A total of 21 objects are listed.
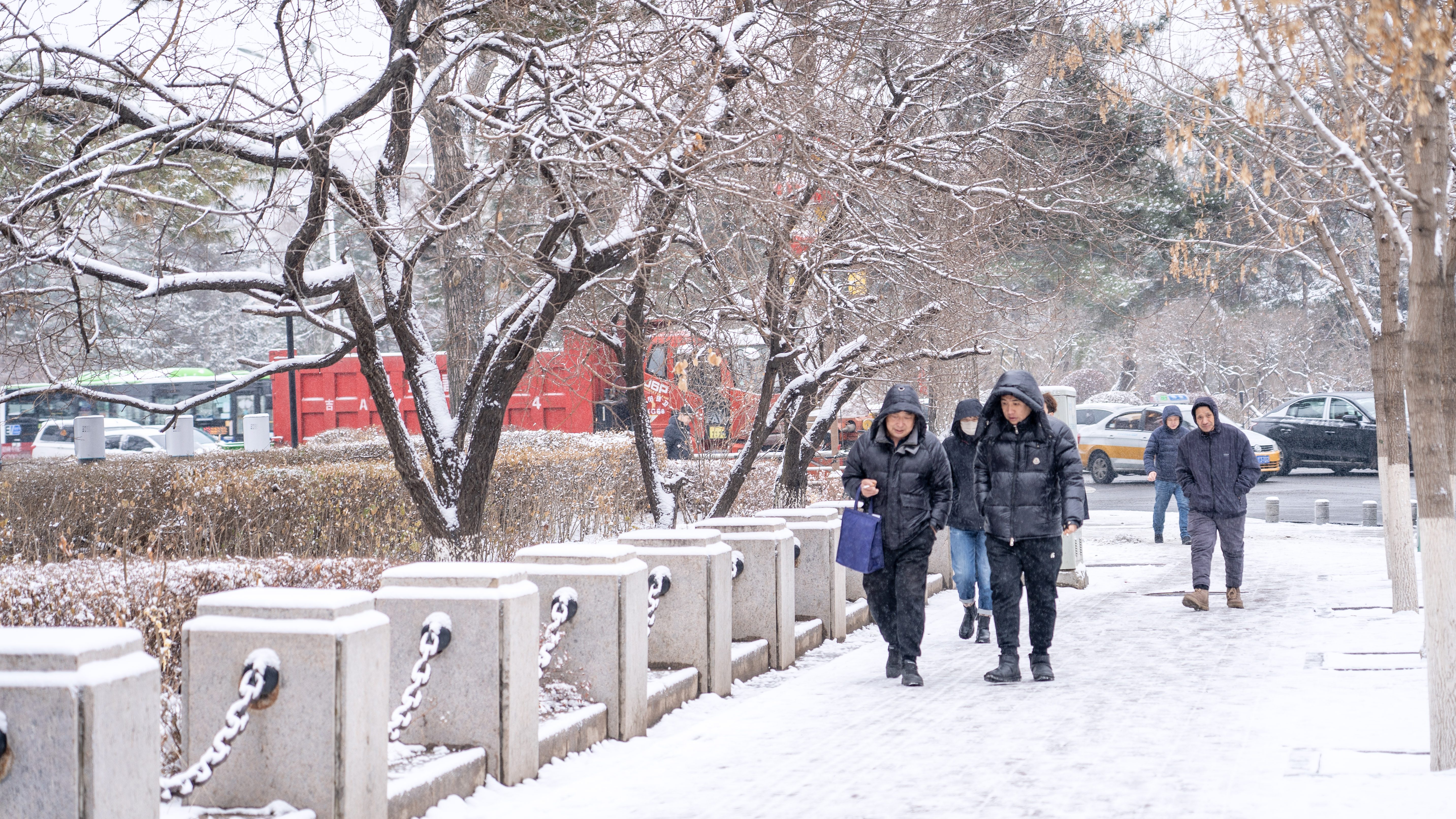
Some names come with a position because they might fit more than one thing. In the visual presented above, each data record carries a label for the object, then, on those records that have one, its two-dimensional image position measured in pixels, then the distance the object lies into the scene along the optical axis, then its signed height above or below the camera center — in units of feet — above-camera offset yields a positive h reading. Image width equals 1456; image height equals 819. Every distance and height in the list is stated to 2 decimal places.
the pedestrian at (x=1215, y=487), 69.92 +0.34
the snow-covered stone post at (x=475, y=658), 35.29 -1.94
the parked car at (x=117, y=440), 232.73 +8.25
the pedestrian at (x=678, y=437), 109.50 +3.42
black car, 185.57 +4.78
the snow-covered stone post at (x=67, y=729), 21.80 -1.72
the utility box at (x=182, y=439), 138.62 +4.38
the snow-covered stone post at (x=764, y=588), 56.29 -1.71
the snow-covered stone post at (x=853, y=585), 75.10 -2.23
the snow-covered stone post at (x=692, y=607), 48.70 -1.81
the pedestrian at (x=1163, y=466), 112.98 +1.52
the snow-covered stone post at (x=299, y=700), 28.22 -1.99
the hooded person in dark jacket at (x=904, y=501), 51.60 +0.10
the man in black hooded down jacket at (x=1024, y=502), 51.39 +0.03
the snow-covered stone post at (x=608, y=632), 41.96 -1.92
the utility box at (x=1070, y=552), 82.58 -1.56
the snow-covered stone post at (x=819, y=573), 64.54 -1.63
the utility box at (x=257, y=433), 159.12 +5.28
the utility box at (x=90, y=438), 123.65 +4.05
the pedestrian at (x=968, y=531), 63.21 -0.64
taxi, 197.67 +4.57
